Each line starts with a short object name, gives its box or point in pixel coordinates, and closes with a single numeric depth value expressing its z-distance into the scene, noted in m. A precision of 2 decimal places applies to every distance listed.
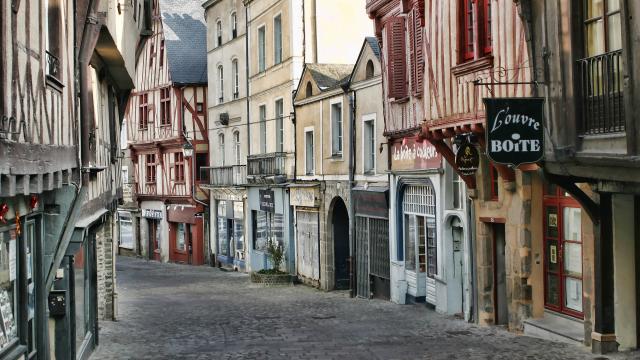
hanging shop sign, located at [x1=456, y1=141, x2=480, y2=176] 16.44
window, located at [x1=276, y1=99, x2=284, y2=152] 31.22
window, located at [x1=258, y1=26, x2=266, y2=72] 33.47
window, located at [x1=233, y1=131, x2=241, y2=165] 36.47
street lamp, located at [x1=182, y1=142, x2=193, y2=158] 37.94
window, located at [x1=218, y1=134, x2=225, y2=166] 38.72
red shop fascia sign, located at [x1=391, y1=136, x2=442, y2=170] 19.08
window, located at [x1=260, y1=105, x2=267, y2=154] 33.12
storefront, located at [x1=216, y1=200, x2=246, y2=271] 35.78
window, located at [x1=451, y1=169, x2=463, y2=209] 18.38
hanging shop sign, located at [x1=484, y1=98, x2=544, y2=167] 12.54
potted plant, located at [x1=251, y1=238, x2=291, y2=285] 28.84
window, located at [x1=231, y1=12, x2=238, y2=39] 36.47
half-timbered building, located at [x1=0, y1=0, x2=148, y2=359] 7.92
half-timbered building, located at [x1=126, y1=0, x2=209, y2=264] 40.62
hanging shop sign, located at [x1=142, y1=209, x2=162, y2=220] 43.50
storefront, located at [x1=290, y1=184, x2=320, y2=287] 27.39
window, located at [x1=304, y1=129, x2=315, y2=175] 28.56
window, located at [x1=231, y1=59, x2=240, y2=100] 36.62
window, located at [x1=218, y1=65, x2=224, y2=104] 38.59
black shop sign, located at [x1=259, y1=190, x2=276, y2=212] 31.39
